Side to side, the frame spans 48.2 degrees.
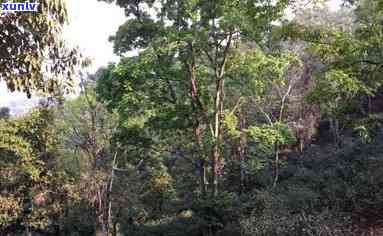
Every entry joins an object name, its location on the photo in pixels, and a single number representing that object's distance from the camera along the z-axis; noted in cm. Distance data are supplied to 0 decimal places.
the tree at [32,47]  759
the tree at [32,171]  2342
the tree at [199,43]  1462
